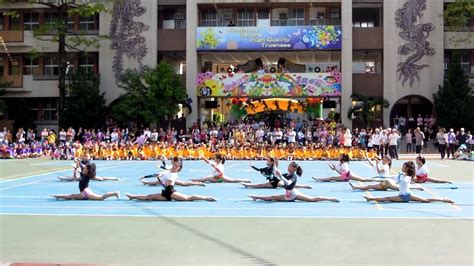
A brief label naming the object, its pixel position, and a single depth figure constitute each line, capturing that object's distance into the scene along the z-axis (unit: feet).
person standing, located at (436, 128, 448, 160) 111.45
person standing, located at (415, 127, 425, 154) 115.55
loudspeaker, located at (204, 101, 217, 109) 148.87
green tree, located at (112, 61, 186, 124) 133.80
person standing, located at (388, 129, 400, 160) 106.22
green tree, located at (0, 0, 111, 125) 139.64
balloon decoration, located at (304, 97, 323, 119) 148.25
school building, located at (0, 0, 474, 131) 142.72
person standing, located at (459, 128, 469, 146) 114.85
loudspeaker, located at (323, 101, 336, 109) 144.25
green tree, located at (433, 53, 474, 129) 132.05
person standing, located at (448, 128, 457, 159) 113.96
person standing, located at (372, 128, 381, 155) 110.05
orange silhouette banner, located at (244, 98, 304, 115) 148.25
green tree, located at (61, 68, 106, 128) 142.51
